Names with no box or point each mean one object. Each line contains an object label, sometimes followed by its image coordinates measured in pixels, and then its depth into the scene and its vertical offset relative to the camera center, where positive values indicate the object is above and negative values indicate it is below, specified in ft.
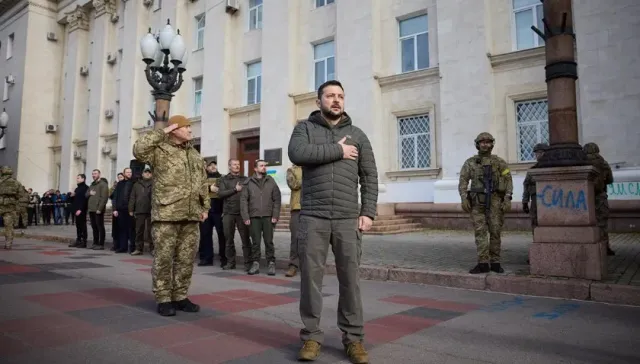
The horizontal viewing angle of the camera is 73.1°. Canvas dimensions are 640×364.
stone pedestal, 17.90 -0.42
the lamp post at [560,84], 19.40 +6.14
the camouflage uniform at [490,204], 20.55 +0.75
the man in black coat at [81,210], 38.27 +0.86
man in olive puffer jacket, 10.52 +0.15
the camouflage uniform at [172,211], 14.88 +0.29
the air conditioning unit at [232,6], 67.09 +33.09
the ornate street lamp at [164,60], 30.86 +11.60
